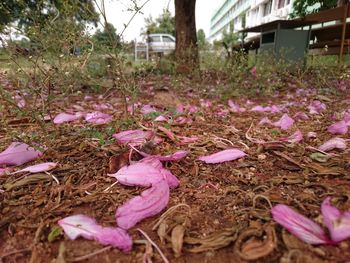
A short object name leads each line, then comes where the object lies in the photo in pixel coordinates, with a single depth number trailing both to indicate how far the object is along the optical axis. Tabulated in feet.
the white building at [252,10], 48.06
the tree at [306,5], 21.07
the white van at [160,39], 35.65
